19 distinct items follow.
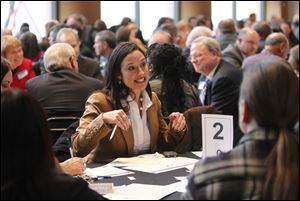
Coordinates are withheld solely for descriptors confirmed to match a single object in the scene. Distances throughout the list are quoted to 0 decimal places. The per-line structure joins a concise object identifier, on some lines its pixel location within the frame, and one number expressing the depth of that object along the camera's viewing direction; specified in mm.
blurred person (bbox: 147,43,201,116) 6608
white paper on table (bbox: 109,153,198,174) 4613
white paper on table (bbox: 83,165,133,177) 4429
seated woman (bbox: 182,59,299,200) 2702
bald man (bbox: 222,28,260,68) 10347
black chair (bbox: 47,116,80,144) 6312
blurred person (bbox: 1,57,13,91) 4347
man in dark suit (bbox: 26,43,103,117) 6827
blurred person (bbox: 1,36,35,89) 8459
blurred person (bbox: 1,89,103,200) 2684
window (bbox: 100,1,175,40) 20092
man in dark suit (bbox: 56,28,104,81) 9274
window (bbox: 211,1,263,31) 25753
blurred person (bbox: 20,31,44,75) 10265
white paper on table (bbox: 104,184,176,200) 3717
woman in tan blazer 5048
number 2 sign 4459
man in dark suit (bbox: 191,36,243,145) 7375
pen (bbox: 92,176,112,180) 4287
